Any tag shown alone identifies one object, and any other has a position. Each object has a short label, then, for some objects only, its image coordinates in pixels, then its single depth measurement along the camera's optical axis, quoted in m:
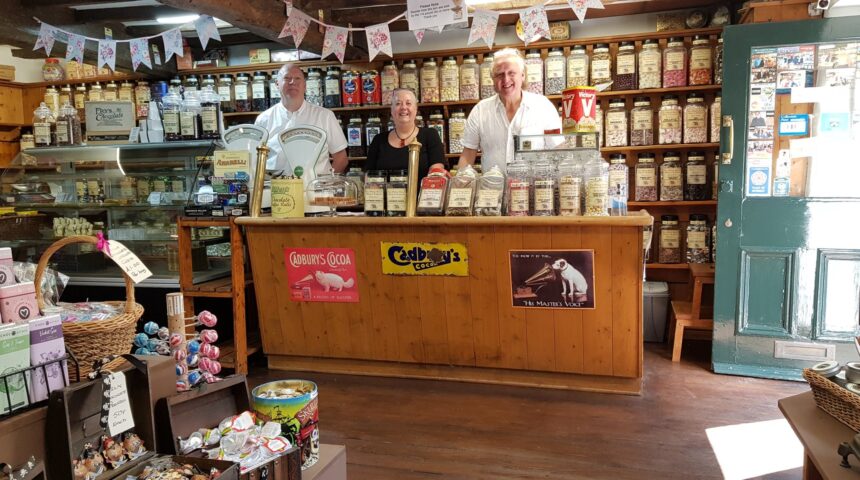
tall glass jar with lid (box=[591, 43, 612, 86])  4.86
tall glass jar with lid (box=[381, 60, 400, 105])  5.34
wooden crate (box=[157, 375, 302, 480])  1.43
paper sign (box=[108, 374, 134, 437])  1.37
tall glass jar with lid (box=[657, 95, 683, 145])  4.77
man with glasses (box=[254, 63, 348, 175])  4.41
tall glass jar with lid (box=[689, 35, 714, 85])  4.65
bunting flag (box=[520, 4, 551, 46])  3.82
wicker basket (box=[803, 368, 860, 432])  1.60
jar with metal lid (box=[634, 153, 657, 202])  4.86
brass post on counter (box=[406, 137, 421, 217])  3.39
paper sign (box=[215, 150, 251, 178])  3.74
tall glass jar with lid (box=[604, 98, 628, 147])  4.88
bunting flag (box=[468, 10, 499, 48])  3.99
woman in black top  4.09
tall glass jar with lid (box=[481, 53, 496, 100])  5.13
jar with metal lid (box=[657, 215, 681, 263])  4.84
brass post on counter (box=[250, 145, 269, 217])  3.66
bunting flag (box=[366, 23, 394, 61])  4.32
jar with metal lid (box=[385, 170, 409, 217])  3.43
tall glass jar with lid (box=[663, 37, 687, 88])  4.71
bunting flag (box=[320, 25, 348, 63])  4.65
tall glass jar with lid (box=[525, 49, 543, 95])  4.97
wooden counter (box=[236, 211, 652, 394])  3.15
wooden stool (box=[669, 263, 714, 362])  3.87
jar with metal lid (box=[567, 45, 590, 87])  4.89
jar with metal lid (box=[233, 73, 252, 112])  5.77
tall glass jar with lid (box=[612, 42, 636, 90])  4.86
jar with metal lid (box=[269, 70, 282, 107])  5.70
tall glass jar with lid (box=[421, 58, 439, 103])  5.23
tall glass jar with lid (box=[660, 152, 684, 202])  4.79
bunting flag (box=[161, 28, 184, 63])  4.56
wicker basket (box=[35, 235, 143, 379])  1.46
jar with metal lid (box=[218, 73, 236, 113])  5.86
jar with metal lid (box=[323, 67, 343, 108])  5.47
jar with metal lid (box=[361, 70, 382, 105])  5.37
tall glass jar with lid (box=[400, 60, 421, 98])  5.30
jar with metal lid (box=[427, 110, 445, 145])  5.26
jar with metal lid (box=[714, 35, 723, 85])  4.57
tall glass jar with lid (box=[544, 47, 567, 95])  4.94
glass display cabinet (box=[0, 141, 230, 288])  3.94
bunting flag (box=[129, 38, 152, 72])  5.03
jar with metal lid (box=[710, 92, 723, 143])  4.68
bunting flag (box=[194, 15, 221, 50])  4.41
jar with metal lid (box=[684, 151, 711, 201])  4.78
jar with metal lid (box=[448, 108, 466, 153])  5.22
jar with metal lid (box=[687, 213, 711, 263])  4.72
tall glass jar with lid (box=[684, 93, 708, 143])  4.71
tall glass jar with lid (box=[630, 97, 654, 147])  4.85
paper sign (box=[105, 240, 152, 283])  1.59
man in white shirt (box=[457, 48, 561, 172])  3.78
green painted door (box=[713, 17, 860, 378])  3.38
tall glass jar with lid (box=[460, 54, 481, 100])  5.14
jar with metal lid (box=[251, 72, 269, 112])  5.73
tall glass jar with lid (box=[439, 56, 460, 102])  5.19
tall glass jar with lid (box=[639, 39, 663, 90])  4.78
